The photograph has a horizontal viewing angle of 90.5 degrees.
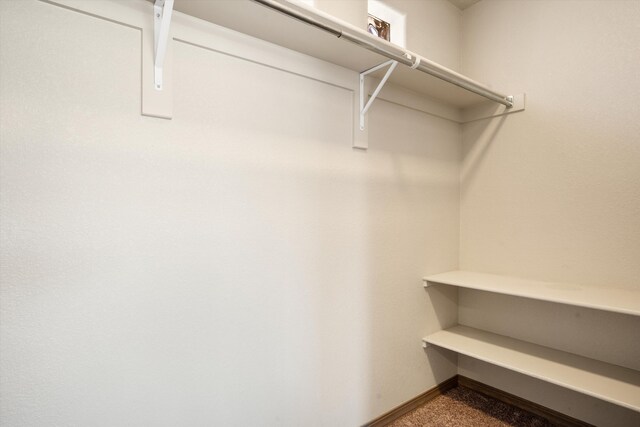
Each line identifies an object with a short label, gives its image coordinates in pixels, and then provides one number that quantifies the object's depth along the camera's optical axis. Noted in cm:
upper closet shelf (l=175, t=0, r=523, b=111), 116
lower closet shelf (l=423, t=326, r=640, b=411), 146
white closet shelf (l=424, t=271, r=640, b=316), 145
